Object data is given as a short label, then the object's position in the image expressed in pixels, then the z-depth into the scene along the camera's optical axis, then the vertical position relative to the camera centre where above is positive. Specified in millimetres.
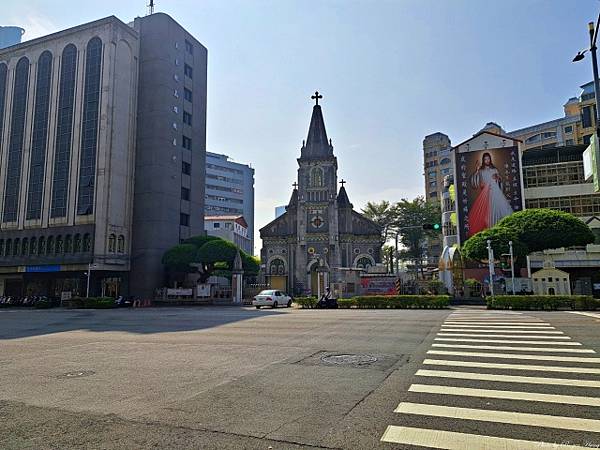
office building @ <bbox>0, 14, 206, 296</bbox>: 43875 +12785
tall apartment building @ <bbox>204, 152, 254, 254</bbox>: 103812 +22767
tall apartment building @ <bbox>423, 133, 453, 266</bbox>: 88062 +23820
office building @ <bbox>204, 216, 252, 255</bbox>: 68875 +9166
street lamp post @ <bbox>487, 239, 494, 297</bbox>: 31075 +1814
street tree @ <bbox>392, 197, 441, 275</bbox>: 61500 +8461
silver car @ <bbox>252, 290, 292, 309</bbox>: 33469 -1243
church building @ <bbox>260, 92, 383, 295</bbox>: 55781 +6169
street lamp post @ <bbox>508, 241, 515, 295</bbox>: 33375 +1658
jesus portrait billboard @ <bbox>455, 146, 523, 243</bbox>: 45697 +9671
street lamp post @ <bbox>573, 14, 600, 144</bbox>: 10953 +5857
